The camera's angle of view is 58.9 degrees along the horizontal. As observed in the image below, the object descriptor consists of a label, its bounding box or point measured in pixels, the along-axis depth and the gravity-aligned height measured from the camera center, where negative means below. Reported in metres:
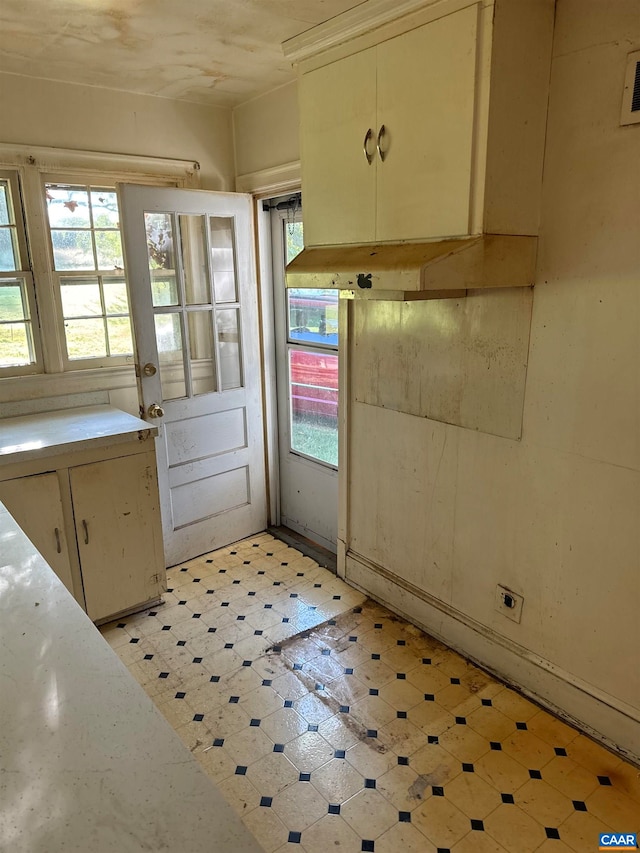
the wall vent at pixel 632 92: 1.62 +0.52
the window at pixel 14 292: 2.67 -0.03
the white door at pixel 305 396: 3.26 -0.68
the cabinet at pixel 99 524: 2.37 -1.03
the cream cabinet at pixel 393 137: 1.69 +0.47
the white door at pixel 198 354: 2.89 -0.38
